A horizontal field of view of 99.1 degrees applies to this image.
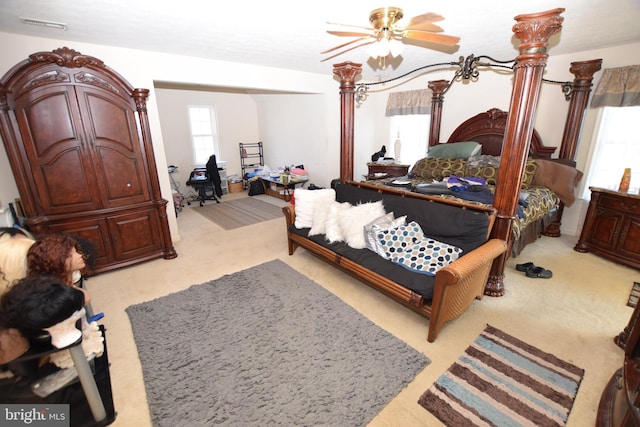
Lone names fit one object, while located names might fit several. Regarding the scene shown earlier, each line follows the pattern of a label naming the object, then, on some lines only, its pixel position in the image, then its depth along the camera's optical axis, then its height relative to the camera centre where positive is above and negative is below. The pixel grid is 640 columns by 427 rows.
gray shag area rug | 1.50 -1.43
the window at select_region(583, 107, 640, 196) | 3.20 -0.21
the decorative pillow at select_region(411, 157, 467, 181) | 3.87 -0.49
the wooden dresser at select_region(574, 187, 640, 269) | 2.78 -1.01
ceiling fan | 1.65 +0.67
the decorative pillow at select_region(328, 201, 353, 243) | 2.74 -0.88
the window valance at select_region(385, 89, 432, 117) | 4.71 +0.54
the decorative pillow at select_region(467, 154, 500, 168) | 3.64 -0.37
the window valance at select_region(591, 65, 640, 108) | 2.96 +0.46
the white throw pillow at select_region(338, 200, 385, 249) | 2.60 -0.82
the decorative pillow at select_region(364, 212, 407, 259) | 2.46 -0.82
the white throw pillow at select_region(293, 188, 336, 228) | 3.10 -0.75
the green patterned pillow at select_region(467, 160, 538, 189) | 3.41 -0.50
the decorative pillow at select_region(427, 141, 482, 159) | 3.97 -0.24
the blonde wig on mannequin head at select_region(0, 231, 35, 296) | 1.30 -0.57
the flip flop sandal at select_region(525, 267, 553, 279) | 2.75 -1.38
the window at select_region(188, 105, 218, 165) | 6.50 +0.11
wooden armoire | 2.39 -0.14
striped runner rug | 1.44 -1.44
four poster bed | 1.95 +0.06
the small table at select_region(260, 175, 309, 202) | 5.82 -1.09
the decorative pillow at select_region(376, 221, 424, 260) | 2.37 -0.88
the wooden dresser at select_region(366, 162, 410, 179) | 4.87 -0.63
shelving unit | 7.29 -0.54
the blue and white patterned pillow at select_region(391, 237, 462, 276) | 2.17 -0.97
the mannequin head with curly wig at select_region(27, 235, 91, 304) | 1.37 -0.59
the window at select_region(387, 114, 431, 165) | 5.03 -0.04
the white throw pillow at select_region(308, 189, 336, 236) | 2.93 -0.80
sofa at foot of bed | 1.92 -0.90
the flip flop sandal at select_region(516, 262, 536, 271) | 2.85 -1.36
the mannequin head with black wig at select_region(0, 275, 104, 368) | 1.12 -0.68
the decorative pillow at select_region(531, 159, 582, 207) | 3.33 -0.56
